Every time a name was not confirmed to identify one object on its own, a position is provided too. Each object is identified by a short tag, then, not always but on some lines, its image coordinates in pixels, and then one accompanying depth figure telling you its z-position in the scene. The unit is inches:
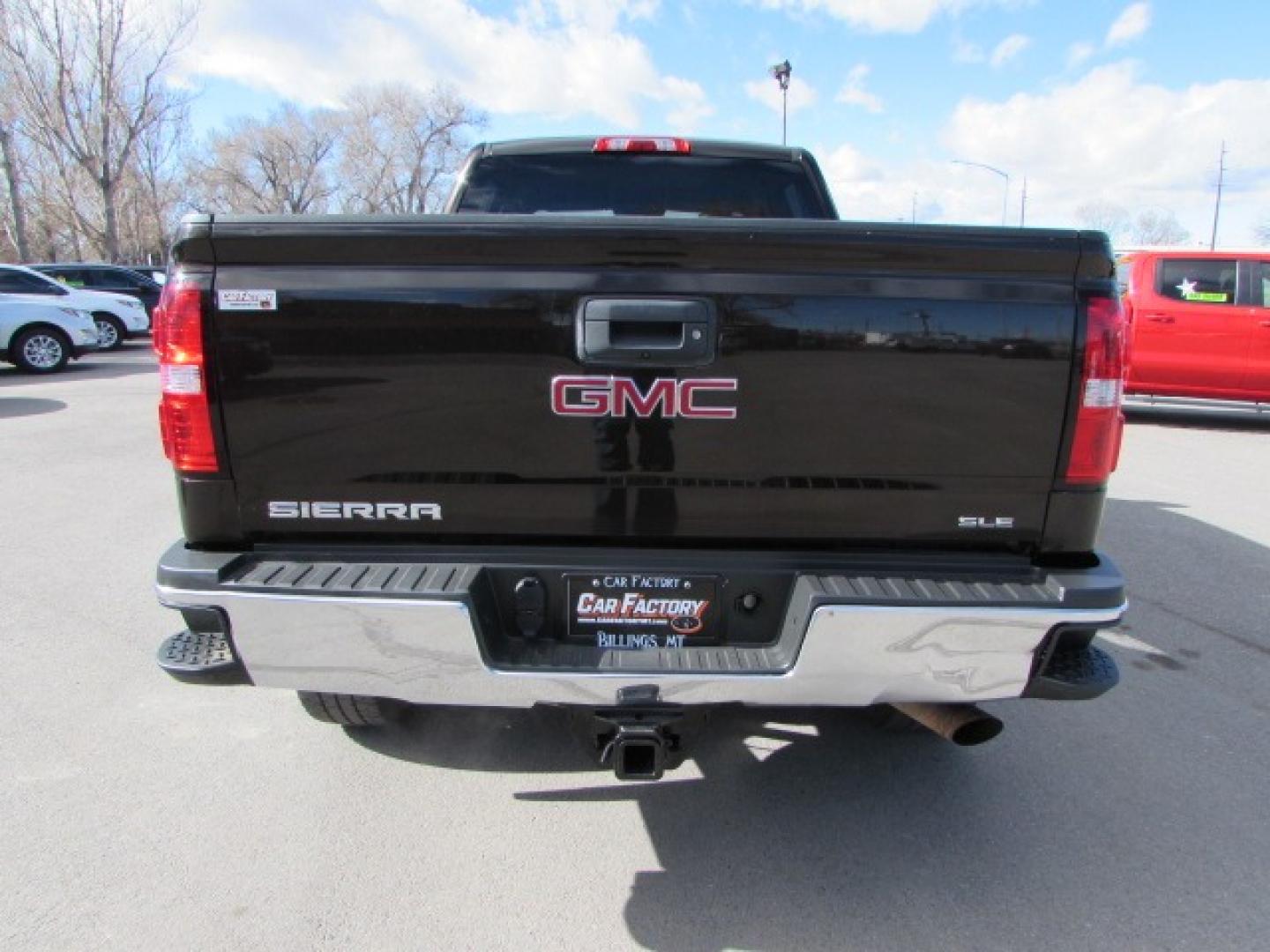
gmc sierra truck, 82.1
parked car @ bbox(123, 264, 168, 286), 867.0
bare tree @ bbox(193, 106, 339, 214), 2482.8
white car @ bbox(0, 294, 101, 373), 542.6
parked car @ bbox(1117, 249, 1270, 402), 392.8
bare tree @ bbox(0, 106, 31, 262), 1186.6
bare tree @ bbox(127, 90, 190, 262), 1814.7
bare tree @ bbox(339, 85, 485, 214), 2378.2
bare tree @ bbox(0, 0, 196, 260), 1195.9
